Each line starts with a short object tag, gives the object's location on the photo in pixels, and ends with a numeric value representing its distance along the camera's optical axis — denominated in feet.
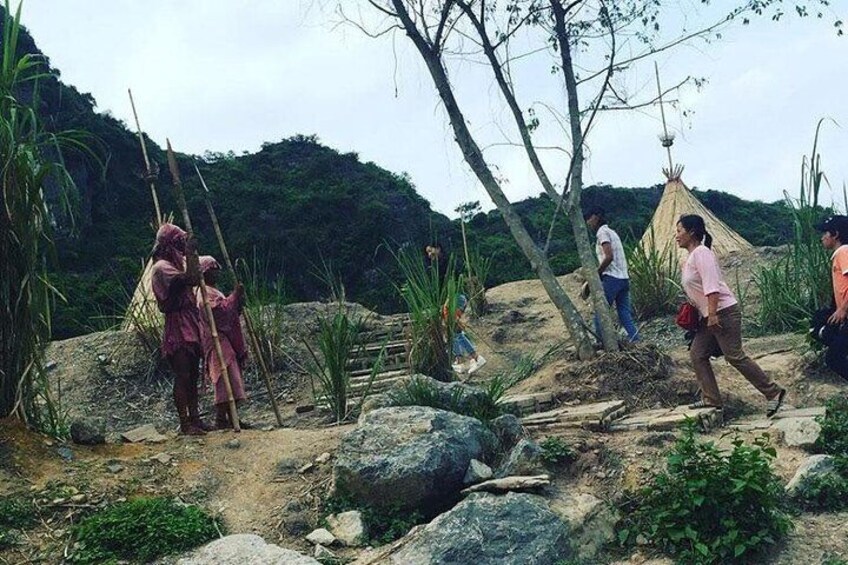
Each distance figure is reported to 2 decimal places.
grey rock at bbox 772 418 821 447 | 15.05
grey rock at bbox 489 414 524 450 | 16.22
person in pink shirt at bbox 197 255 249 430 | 19.81
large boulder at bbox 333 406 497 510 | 14.43
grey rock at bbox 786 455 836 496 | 13.67
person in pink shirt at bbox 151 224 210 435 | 18.61
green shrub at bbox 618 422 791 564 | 12.26
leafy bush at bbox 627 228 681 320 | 33.35
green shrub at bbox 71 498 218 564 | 13.26
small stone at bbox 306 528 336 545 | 13.92
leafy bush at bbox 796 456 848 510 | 13.33
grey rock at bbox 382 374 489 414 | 17.19
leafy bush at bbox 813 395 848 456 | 14.66
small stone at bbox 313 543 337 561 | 13.34
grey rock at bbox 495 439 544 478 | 14.69
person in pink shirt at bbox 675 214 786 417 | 17.47
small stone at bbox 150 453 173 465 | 16.17
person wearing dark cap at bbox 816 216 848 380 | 17.44
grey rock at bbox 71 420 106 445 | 16.49
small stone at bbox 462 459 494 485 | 14.64
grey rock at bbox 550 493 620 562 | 13.16
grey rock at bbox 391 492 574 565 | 12.63
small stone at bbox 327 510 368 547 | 13.89
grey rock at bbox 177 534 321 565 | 12.53
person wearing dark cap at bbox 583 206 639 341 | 24.64
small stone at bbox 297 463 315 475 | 16.12
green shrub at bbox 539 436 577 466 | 15.08
